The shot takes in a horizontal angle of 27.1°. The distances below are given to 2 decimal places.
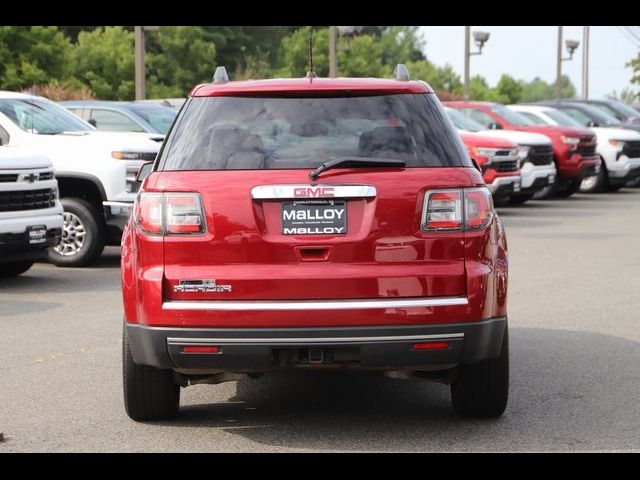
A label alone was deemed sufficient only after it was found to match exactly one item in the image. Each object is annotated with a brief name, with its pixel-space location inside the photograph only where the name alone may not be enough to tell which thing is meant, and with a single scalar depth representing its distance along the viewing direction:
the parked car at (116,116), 17.95
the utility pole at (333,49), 36.69
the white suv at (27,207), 11.88
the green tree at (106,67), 58.34
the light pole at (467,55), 42.91
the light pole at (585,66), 65.49
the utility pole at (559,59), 57.19
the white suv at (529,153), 22.94
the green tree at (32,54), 41.19
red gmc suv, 5.75
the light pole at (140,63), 29.67
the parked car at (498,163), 20.77
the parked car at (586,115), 29.92
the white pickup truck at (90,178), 13.69
